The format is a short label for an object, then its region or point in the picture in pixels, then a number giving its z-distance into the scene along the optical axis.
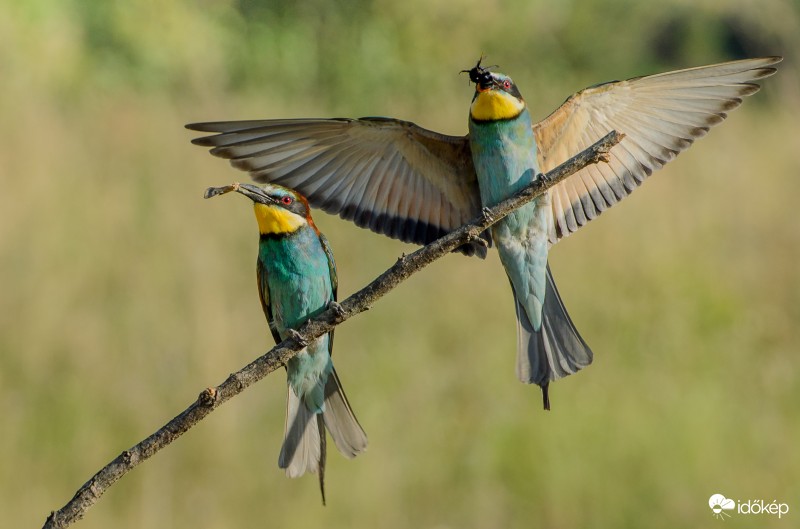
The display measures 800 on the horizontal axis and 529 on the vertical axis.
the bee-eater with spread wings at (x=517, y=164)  5.17
